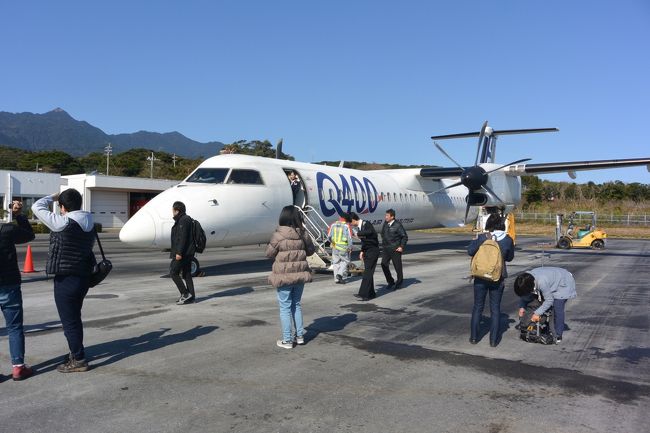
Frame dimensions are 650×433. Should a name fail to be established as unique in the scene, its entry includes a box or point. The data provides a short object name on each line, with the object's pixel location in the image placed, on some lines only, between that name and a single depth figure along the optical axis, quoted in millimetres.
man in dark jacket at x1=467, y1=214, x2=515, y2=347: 6125
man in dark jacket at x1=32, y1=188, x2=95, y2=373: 4703
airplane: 11195
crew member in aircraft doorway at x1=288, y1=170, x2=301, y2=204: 14102
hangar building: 41000
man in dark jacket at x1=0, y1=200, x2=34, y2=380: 4566
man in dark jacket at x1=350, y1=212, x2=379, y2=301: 9086
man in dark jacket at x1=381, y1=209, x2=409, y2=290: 10469
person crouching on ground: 6070
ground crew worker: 10680
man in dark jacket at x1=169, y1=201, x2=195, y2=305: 8281
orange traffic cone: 12627
